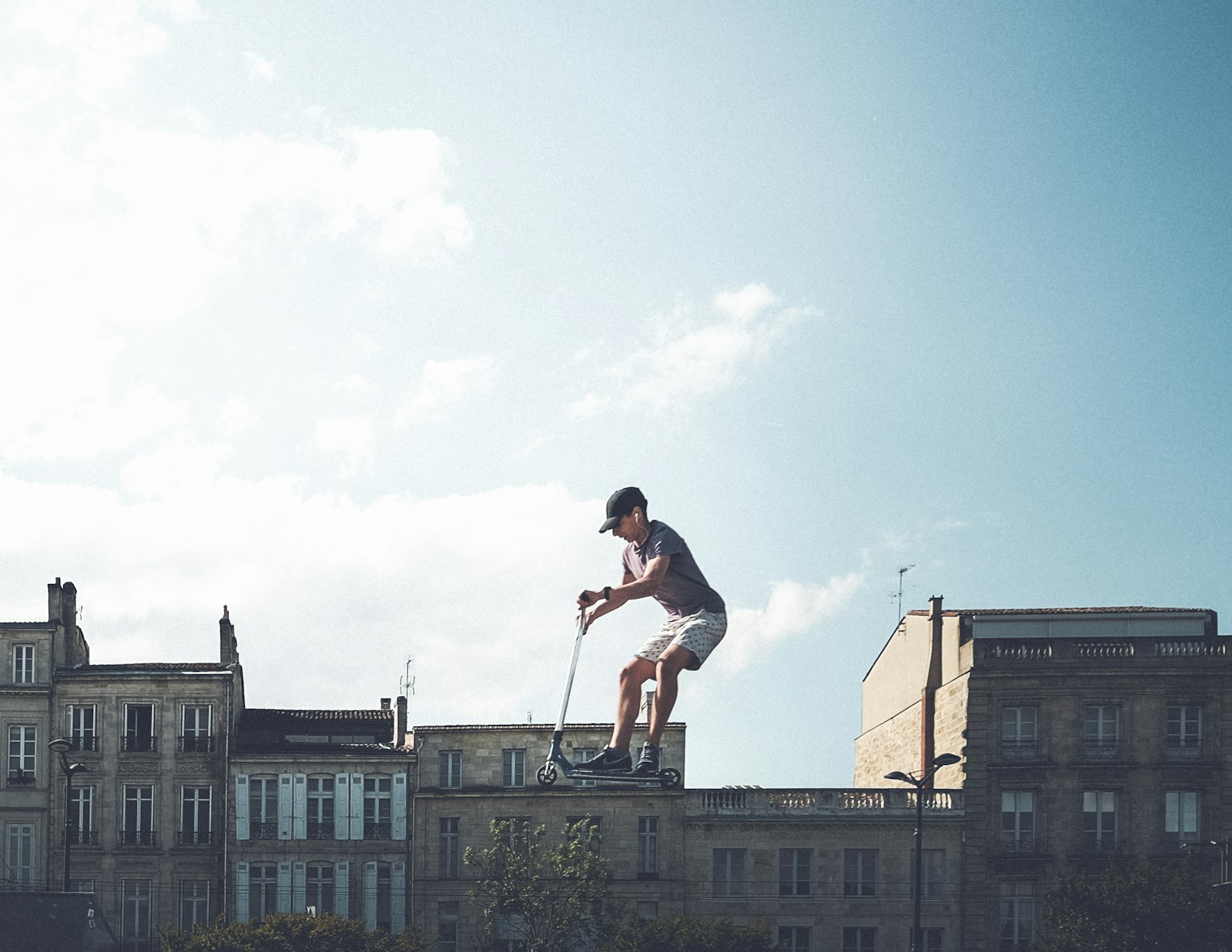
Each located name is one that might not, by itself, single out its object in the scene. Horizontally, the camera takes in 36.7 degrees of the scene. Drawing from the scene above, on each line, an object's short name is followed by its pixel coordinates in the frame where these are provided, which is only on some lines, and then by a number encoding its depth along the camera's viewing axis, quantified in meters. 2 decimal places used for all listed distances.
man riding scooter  13.01
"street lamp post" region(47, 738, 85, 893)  53.16
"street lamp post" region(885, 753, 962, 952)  54.03
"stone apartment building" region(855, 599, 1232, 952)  68.44
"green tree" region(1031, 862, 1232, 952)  60.72
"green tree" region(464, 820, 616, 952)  64.69
